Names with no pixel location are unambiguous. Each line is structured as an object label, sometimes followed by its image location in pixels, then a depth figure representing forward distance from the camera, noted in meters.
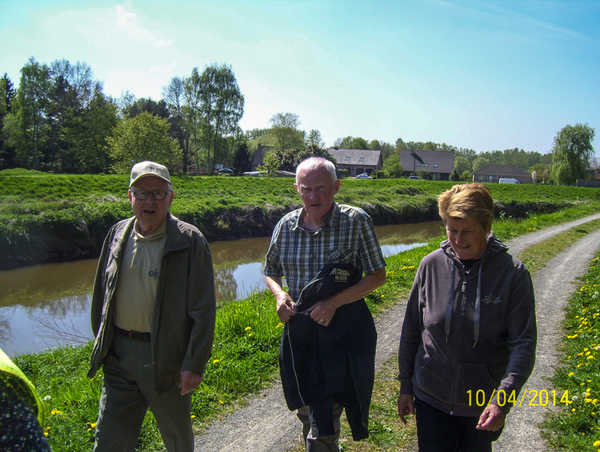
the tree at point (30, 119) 41.91
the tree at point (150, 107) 51.53
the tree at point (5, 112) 42.12
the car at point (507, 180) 64.65
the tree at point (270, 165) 46.00
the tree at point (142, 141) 28.38
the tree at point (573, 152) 57.25
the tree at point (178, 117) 50.75
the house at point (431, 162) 78.38
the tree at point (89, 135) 41.53
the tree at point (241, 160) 57.28
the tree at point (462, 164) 112.05
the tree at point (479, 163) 119.19
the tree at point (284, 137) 66.50
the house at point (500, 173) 89.79
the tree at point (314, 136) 78.75
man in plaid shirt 2.59
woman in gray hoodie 2.13
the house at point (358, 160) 75.45
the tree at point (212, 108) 49.34
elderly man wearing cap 2.55
